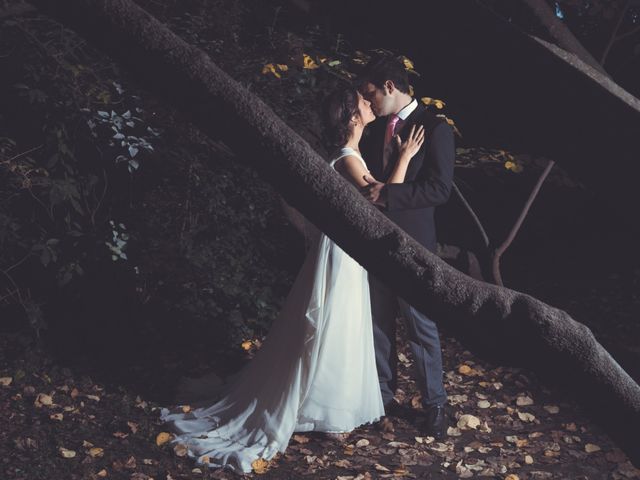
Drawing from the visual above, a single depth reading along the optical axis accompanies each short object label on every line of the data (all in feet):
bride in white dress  16.52
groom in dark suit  16.46
